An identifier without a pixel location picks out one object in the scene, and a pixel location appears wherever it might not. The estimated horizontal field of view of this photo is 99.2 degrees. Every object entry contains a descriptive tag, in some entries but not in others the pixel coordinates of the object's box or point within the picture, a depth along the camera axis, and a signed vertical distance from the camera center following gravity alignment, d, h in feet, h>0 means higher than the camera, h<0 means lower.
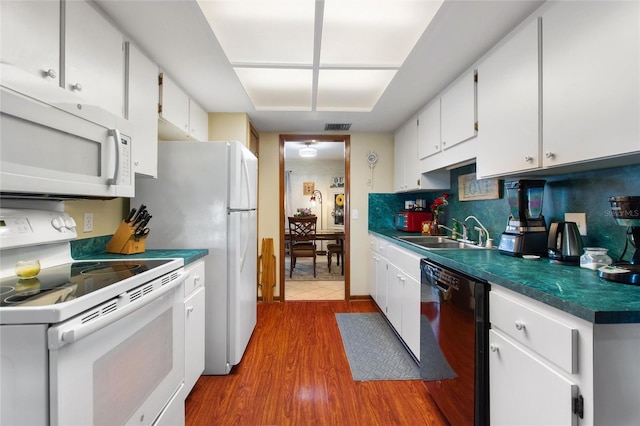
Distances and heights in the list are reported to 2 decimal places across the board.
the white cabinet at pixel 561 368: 2.56 -1.63
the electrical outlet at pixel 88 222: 5.39 -0.19
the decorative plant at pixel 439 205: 8.86 +0.26
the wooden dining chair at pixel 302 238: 15.60 -1.49
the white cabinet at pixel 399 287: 6.51 -2.17
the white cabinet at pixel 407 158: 9.34 +2.07
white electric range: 2.42 -1.28
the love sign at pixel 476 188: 6.74 +0.66
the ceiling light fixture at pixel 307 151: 16.60 +3.77
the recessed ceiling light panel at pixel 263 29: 5.04 +3.79
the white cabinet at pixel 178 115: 6.41 +2.65
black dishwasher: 3.98 -2.16
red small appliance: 10.12 -0.23
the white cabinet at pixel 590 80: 3.13 +1.73
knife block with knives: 5.44 -0.45
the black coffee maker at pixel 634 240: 3.25 -0.35
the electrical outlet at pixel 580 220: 4.65 -0.13
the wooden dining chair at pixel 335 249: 16.46 -2.20
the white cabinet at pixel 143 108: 5.19 +2.12
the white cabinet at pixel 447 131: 6.21 +2.15
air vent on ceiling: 10.60 +3.45
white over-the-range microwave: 2.74 +0.85
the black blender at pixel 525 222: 5.03 -0.18
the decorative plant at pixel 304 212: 22.11 +0.06
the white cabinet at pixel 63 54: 3.06 +2.19
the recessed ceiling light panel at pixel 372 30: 5.03 +3.79
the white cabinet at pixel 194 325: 5.29 -2.29
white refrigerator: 6.37 -0.10
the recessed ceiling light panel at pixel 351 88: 7.37 +3.75
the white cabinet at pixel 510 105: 4.44 +1.96
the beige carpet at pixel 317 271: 15.67 -3.74
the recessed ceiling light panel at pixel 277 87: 7.40 +3.78
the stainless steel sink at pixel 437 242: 7.41 -0.87
